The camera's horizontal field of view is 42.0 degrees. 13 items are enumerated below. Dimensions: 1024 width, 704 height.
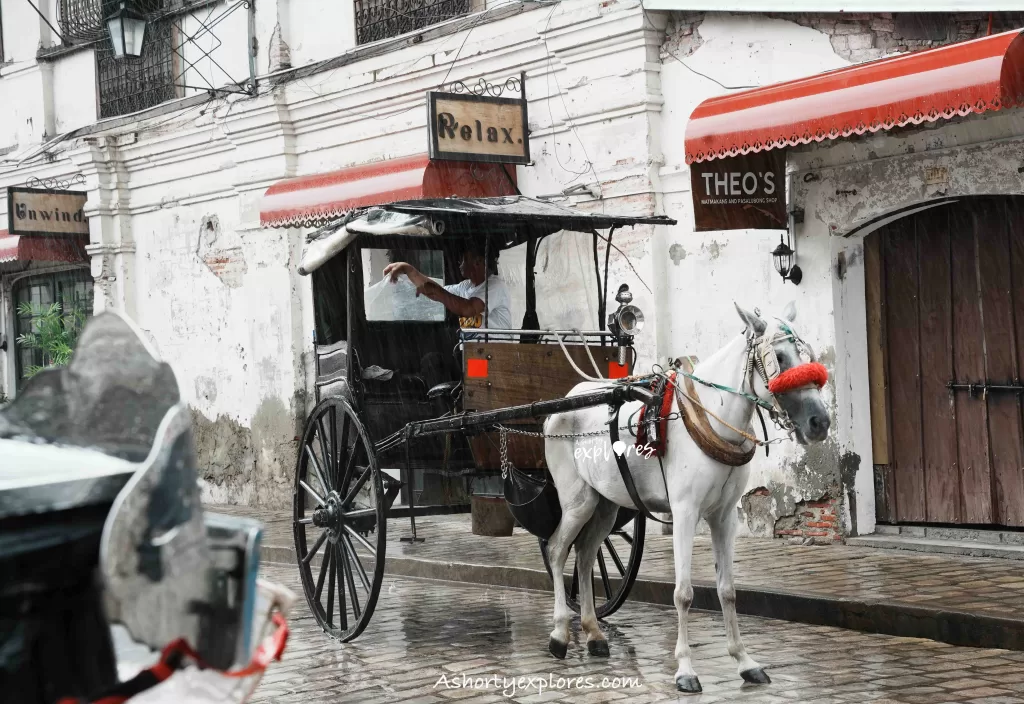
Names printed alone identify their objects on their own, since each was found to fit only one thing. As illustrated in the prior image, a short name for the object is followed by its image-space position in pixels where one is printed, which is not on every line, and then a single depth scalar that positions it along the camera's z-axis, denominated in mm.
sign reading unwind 16125
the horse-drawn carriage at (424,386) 7113
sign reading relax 10797
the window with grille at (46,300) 17797
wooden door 9023
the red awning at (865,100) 7344
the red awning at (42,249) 16406
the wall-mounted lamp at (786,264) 9666
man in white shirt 7570
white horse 5723
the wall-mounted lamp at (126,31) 14189
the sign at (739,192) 9547
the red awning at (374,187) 11297
